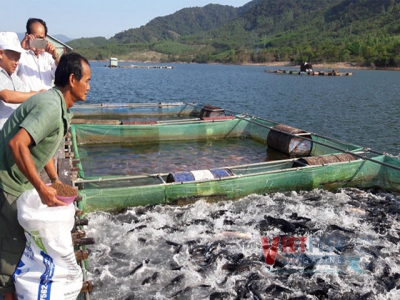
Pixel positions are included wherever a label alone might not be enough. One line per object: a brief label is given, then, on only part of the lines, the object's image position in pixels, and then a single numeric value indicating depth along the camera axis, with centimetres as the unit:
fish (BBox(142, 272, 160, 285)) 661
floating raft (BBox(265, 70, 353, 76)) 7600
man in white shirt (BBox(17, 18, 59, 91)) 734
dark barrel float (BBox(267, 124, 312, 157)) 1469
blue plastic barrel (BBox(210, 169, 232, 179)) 1009
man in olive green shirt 301
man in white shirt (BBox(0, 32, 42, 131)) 442
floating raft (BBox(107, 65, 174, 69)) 14038
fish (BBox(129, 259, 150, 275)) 690
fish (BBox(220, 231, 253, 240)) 821
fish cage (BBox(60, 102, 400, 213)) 951
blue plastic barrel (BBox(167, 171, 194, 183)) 973
